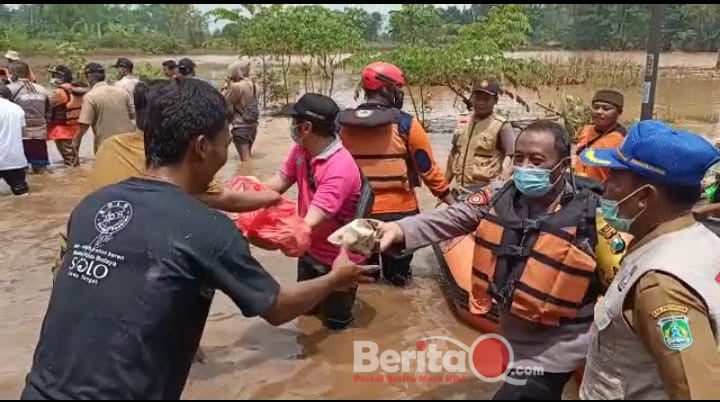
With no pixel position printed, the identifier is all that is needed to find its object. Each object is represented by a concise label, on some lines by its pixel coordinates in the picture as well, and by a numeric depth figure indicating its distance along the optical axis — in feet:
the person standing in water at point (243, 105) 35.22
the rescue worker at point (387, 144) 16.16
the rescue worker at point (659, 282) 5.68
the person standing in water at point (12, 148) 28.48
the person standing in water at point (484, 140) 17.76
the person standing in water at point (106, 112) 28.58
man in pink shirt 13.08
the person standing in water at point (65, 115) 35.42
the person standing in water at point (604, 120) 17.52
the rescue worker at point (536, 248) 8.18
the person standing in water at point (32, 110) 32.42
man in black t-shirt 5.78
